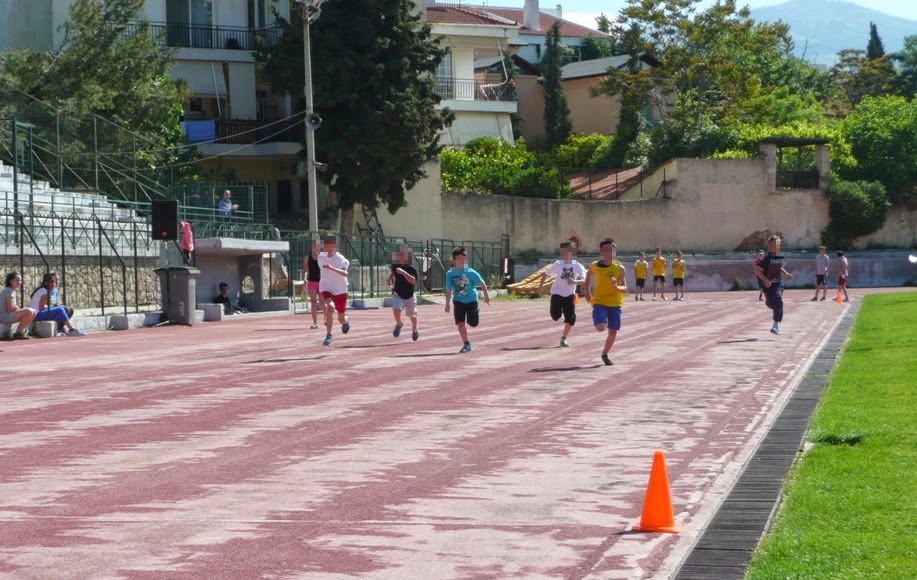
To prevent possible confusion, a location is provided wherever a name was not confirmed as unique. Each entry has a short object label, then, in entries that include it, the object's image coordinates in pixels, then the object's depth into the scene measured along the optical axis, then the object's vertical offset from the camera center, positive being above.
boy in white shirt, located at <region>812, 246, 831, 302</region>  42.38 -0.35
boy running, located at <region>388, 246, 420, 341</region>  24.28 -0.35
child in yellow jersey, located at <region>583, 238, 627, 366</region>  19.53 -0.44
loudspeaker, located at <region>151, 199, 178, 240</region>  31.81 +1.22
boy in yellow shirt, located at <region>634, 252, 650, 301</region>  47.56 -0.26
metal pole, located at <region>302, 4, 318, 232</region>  43.09 +4.30
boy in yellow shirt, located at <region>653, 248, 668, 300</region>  46.47 -0.17
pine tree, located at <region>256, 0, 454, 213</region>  49.06 +6.41
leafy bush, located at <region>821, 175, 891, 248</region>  63.06 +2.23
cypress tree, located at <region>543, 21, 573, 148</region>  76.56 +8.89
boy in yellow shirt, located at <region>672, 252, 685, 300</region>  47.75 -0.36
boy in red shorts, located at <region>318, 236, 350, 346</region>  24.05 -0.27
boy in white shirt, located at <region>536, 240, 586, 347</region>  22.77 -0.32
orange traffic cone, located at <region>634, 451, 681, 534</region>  7.98 -1.47
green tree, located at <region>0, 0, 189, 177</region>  43.28 +6.63
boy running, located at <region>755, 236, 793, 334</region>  25.64 -0.23
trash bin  32.62 -0.48
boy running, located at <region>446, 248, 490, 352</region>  22.23 -0.42
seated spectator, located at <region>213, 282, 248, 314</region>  37.09 -0.82
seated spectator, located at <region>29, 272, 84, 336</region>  27.47 -0.58
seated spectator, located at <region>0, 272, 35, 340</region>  26.34 -0.69
